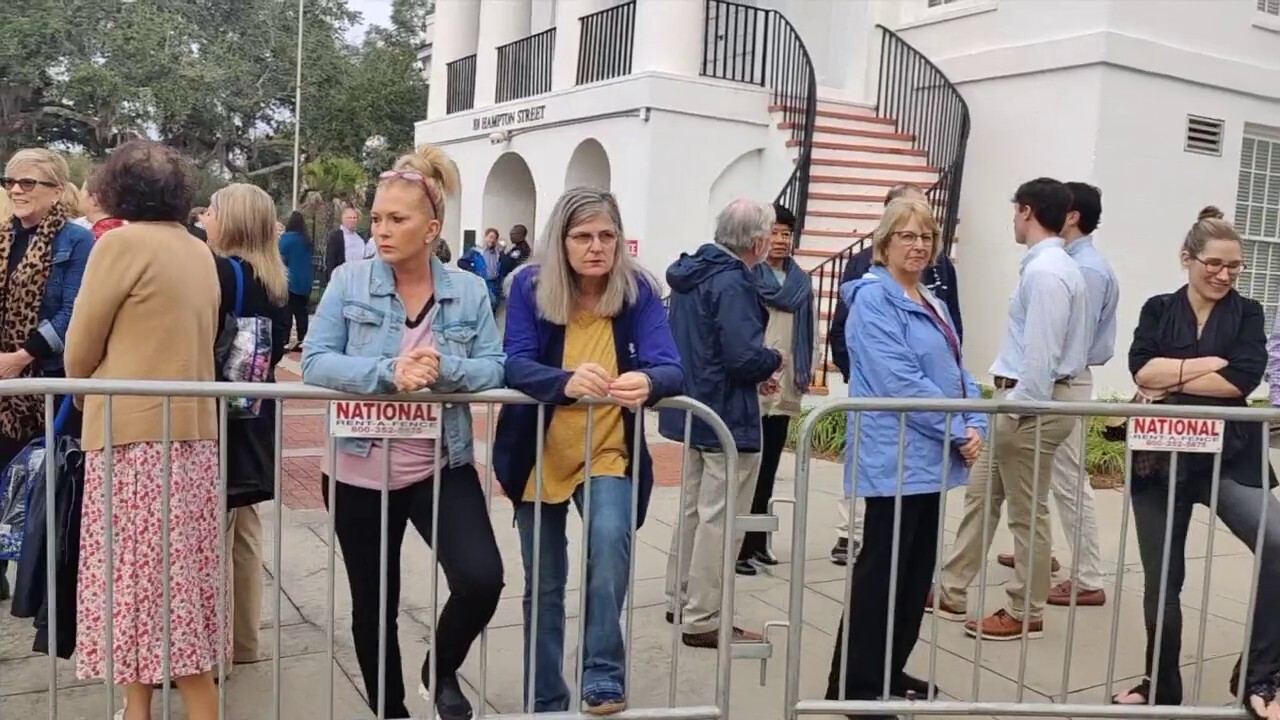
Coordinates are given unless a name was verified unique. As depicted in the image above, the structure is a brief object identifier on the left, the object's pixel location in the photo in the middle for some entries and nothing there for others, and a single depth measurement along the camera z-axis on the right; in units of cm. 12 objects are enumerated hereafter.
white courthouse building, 1132
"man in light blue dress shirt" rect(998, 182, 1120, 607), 525
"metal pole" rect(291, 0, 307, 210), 3431
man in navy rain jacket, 459
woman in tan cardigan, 330
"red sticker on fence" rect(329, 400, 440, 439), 319
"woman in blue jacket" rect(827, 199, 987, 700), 388
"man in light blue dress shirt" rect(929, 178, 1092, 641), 464
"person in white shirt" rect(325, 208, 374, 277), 1267
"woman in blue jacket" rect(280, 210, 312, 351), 1148
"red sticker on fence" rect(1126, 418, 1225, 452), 376
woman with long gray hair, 341
